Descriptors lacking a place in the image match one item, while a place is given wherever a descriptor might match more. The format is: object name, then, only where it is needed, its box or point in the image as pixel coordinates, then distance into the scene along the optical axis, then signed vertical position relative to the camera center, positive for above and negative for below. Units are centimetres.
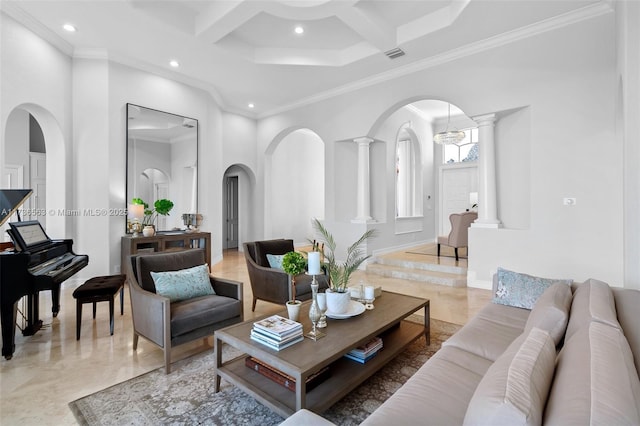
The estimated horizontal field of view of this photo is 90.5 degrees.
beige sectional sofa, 81 -52
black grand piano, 251 -47
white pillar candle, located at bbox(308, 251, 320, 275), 203 -32
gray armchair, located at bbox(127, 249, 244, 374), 237 -77
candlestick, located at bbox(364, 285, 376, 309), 270 -71
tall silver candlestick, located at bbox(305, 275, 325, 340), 205 -67
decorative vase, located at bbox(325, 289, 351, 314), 235 -66
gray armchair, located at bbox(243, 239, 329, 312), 341 -75
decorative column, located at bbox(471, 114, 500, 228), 467 +56
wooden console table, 494 -49
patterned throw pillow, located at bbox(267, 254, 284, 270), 386 -58
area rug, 185 -119
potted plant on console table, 527 +5
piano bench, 291 -74
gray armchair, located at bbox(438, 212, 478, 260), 562 -28
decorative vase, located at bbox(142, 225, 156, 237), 512 -27
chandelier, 670 +162
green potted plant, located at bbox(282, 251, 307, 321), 222 -38
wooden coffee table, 170 -83
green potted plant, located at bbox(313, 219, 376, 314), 235 -60
